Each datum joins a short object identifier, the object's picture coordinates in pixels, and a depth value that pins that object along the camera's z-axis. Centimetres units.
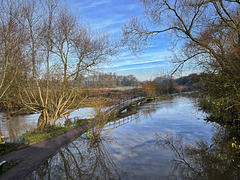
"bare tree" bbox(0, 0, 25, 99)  773
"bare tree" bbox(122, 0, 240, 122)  653
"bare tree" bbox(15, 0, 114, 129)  1163
